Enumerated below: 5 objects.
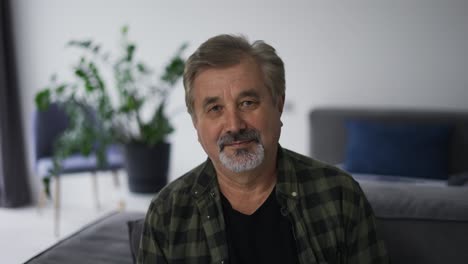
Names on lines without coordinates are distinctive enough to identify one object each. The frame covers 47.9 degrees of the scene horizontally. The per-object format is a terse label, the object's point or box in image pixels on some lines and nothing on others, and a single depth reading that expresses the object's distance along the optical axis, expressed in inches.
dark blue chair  135.4
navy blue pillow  120.1
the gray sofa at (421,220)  48.3
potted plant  127.7
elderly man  49.4
